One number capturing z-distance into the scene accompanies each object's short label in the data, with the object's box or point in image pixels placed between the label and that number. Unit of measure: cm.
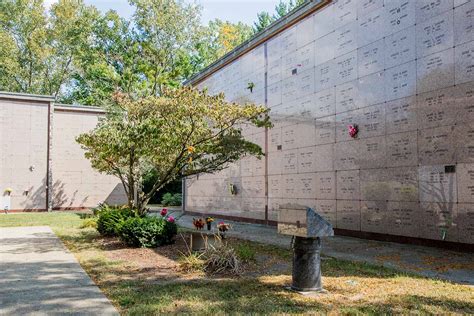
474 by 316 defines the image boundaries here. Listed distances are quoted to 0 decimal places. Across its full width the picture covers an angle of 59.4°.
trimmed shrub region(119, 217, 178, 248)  920
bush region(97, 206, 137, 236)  1077
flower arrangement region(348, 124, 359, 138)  1079
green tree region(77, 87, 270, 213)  922
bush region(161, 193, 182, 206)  3041
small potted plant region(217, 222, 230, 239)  831
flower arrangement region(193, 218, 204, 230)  962
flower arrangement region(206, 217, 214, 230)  981
